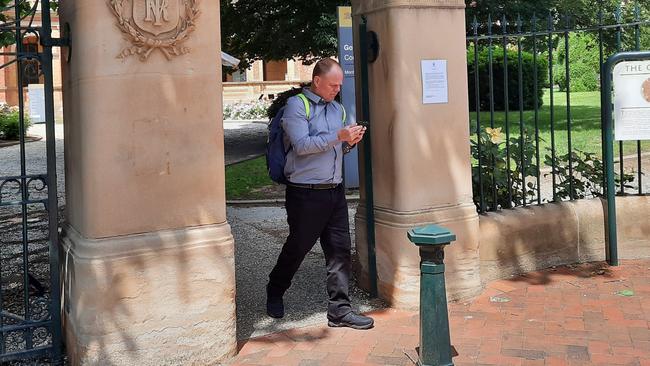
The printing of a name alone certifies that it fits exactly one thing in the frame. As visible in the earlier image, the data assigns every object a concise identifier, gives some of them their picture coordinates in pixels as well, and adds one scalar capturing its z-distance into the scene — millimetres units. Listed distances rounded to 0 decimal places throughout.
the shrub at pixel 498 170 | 6309
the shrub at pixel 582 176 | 6875
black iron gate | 4199
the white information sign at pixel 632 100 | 6277
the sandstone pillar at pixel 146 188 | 3971
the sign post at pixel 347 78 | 10992
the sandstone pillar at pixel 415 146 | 5281
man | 4648
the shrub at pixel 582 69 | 38925
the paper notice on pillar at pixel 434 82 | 5336
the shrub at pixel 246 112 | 33000
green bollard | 3750
